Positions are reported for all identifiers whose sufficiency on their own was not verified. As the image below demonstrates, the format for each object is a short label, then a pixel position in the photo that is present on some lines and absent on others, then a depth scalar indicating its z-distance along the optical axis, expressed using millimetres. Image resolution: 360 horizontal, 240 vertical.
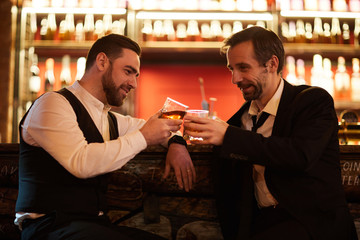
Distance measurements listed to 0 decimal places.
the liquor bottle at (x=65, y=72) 3396
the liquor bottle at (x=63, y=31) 3410
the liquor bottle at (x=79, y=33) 3369
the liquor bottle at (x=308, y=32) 3404
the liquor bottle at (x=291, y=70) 3377
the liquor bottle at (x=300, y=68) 3410
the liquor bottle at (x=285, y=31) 3371
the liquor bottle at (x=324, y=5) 3400
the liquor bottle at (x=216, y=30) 3363
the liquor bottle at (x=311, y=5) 3389
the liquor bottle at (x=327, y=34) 3424
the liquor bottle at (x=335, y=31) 3426
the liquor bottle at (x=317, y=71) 3326
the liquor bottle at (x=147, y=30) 3342
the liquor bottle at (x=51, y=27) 3393
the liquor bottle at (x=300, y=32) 3385
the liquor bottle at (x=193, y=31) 3396
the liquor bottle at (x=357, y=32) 3444
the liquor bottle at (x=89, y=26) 3365
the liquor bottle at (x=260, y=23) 3346
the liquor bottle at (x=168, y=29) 3393
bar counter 1468
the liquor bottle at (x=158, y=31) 3381
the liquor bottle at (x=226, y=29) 3350
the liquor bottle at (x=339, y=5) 3449
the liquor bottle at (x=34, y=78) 3295
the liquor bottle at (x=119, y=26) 3236
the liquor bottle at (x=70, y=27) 3387
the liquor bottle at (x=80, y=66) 3357
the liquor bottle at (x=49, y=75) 3418
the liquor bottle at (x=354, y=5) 3406
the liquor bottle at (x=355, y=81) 3344
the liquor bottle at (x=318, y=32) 3381
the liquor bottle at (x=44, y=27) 3404
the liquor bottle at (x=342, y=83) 3408
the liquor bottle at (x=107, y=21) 3342
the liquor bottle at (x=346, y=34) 3439
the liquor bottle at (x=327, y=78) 3352
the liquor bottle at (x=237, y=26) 3348
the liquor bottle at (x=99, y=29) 3338
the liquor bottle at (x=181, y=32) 3410
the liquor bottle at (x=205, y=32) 3389
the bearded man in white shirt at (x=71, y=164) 1115
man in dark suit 1128
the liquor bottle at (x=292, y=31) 3373
